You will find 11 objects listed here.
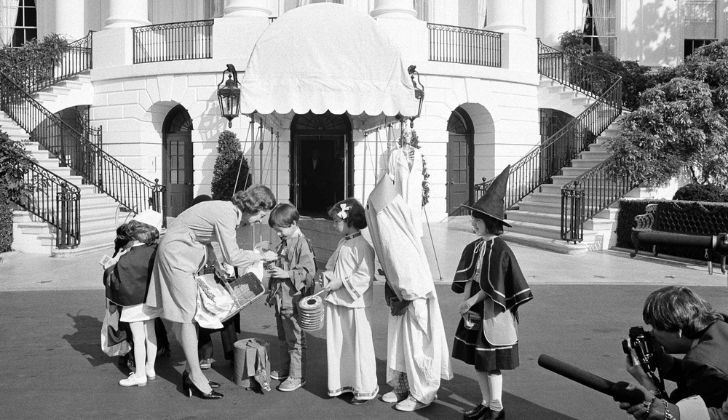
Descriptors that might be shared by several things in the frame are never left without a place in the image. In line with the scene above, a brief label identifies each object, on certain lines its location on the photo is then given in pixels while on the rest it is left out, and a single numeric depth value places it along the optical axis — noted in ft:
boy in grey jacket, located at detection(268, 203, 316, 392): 19.92
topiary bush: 61.26
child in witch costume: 16.81
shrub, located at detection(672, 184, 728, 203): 50.90
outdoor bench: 43.83
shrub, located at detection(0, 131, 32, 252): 48.44
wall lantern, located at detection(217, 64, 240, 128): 57.31
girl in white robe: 18.62
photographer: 10.03
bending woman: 18.85
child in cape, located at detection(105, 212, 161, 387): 20.26
